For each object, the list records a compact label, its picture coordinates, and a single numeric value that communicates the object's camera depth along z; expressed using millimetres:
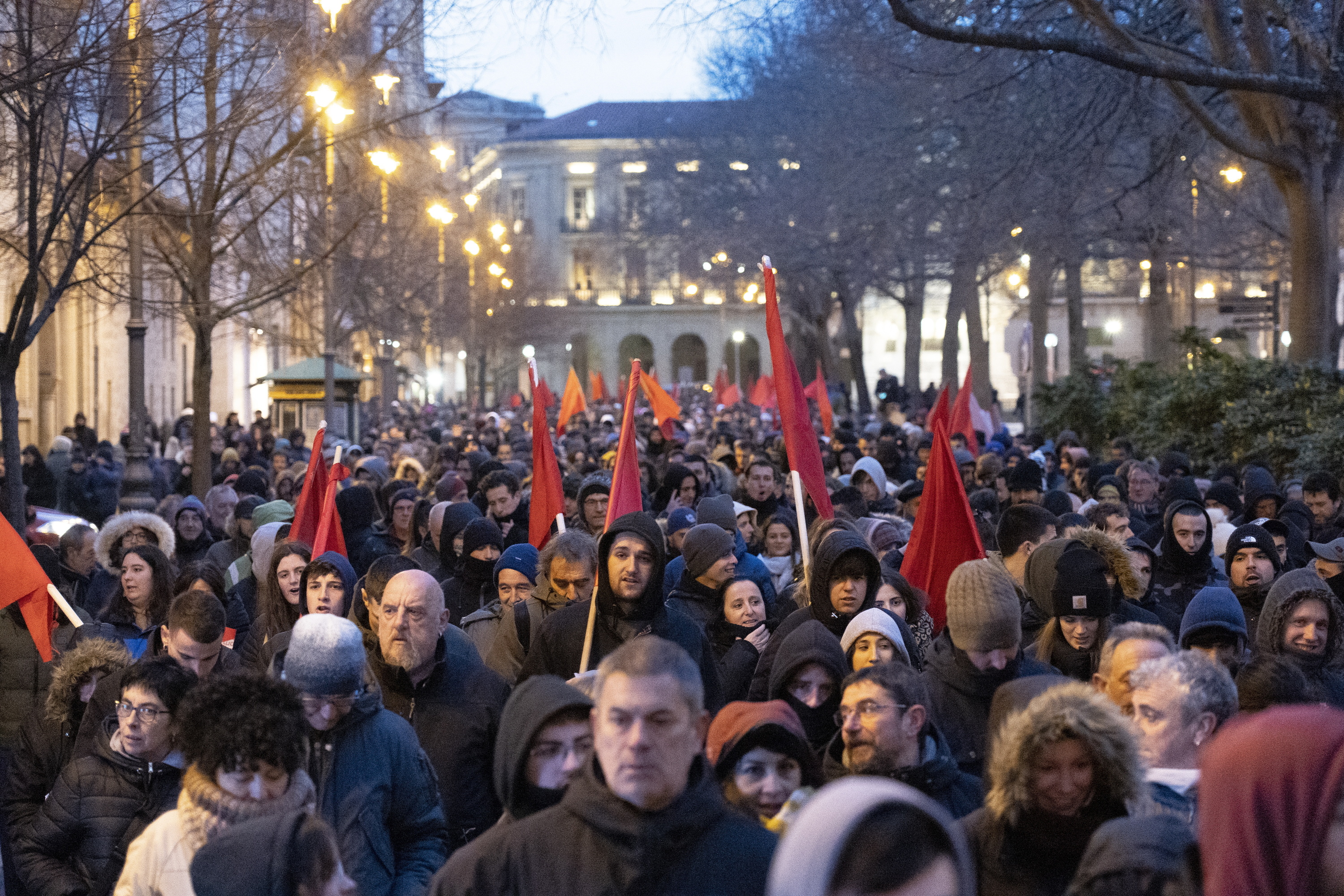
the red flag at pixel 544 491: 10234
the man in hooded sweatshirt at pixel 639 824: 3422
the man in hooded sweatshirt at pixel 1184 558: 8938
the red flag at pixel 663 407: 21094
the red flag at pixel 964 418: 19312
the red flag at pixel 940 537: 8695
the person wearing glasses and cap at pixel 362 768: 4871
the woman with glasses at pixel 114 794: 5277
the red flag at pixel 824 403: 23000
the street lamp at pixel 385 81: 20922
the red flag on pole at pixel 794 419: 9664
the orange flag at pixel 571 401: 21281
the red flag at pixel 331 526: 9008
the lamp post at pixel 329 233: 18969
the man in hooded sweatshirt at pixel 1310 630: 6387
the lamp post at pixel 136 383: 16734
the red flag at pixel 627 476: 8781
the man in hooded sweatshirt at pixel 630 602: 6449
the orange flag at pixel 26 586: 7520
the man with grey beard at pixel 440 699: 5656
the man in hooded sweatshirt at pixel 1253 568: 8297
